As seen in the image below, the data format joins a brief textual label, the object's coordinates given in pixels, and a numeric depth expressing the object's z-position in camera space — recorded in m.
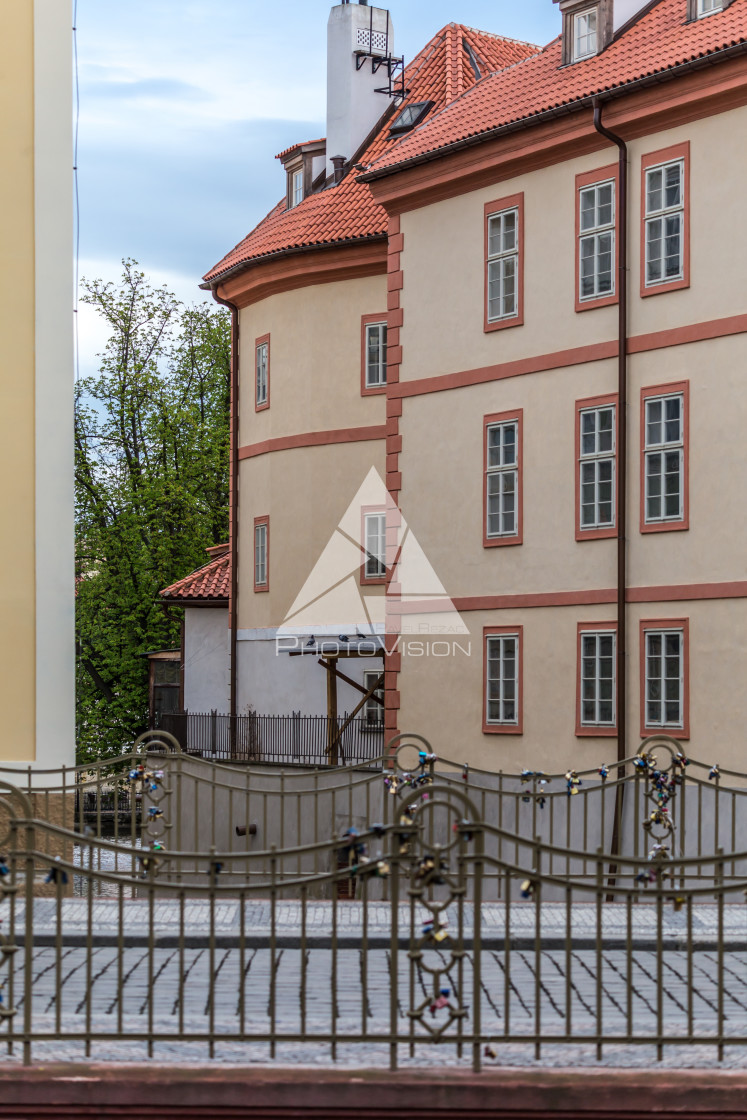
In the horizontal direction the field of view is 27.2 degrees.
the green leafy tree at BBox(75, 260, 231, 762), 45.53
